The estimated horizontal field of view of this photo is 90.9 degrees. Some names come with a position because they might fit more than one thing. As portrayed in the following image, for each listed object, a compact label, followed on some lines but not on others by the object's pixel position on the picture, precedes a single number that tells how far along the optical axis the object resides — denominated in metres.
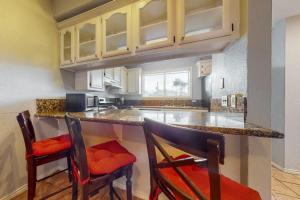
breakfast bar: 0.80
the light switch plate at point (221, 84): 1.48
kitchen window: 3.91
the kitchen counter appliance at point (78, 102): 1.96
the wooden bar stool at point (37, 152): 1.19
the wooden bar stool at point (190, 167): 0.40
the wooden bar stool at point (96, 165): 0.84
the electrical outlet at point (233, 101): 1.20
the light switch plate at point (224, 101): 1.39
